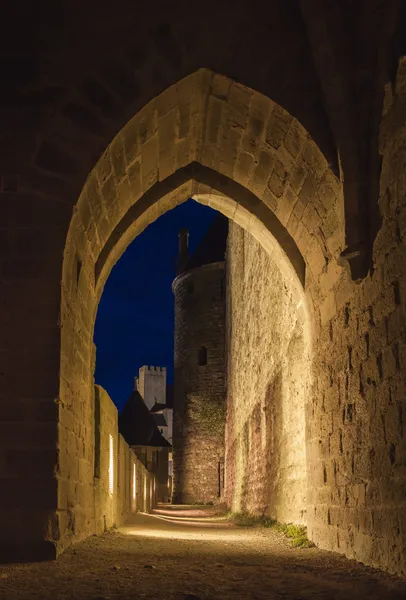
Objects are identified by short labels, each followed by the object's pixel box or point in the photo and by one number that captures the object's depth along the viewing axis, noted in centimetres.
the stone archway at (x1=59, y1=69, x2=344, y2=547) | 491
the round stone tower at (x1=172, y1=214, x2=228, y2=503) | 2153
